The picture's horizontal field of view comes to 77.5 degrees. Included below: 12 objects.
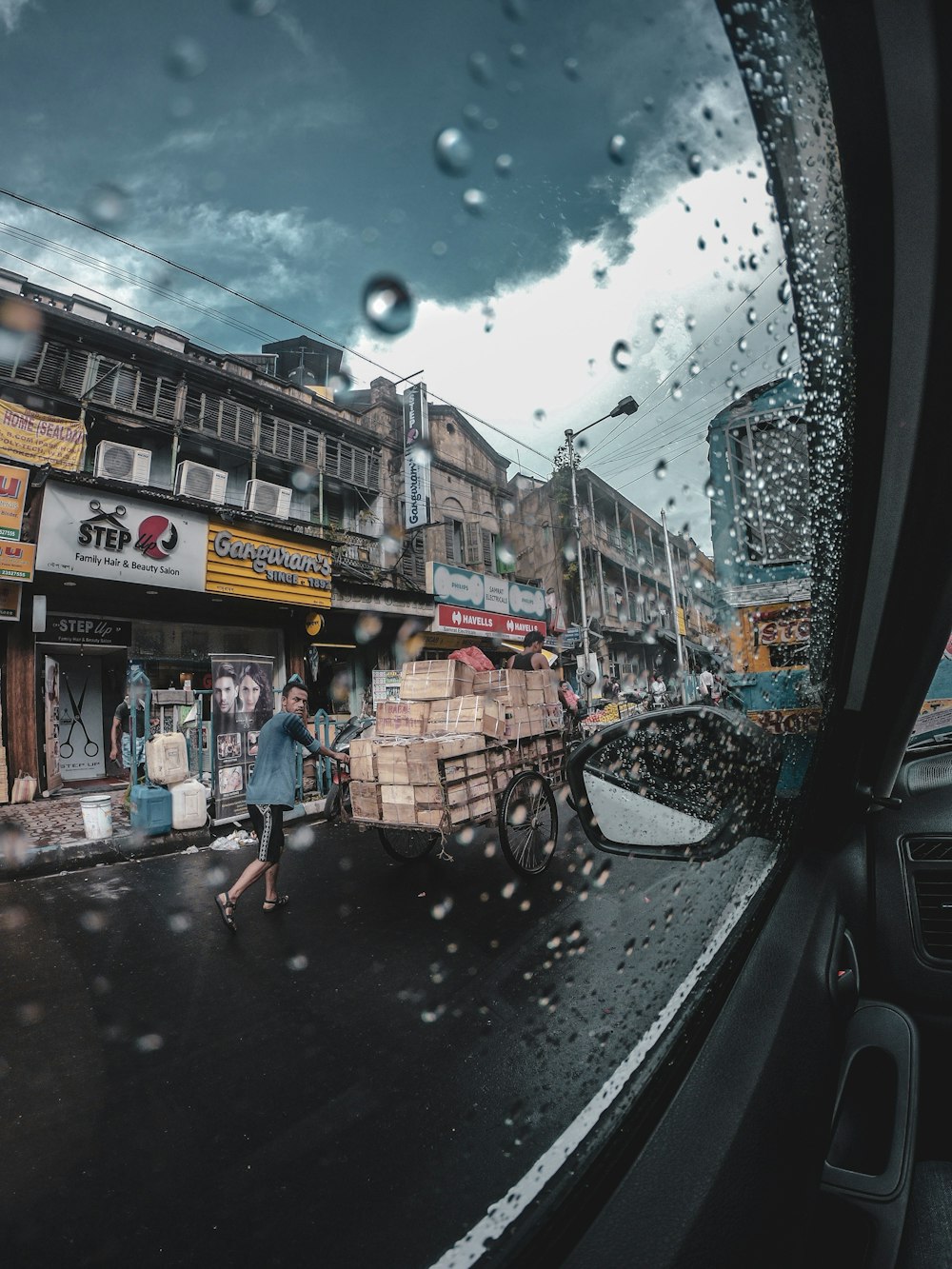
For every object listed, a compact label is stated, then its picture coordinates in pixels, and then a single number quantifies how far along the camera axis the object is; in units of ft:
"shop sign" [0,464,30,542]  25.91
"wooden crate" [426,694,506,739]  16.49
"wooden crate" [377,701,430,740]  17.46
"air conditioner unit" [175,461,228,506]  36.14
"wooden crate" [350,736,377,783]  16.11
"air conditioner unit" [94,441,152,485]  32.65
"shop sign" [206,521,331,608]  34.63
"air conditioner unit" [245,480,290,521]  38.42
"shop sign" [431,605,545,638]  49.06
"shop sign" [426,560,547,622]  46.26
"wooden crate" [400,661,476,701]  17.52
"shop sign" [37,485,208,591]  27.99
